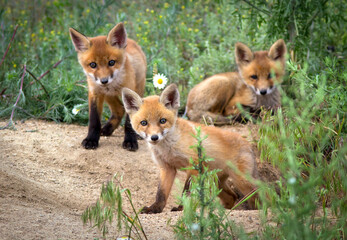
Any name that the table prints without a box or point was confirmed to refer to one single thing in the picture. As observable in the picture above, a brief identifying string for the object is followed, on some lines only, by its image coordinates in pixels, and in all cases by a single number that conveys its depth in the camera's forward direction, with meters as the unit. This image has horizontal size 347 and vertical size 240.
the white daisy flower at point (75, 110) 10.56
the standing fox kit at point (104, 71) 9.35
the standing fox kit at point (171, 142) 7.44
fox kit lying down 11.92
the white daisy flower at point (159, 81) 9.34
